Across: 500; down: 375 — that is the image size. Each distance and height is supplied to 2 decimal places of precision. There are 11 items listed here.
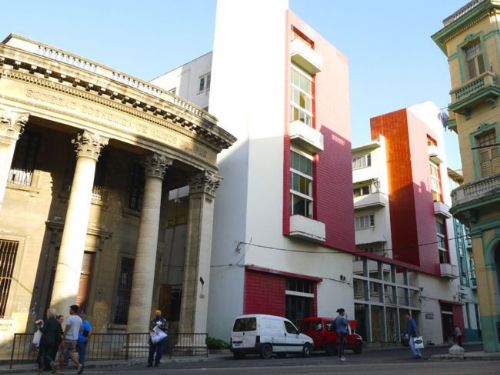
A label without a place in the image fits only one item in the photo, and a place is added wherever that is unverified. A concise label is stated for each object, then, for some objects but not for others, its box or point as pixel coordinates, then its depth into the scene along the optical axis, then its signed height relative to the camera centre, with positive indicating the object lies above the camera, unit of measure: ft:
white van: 61.26 -0.15
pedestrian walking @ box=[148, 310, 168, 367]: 47.34 -0.88
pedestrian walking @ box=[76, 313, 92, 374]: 43.11 -1.01
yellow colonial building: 67.51 +33.48
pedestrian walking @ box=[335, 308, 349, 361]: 55.98 +1.35
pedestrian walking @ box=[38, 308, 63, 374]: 39.42 -0.94
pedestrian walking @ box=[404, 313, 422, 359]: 58.80 +0.91
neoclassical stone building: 55.77 +20.27
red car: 73.36 +0.41
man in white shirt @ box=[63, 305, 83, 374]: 38.22 -0.61
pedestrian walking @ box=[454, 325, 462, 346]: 87.31 +1.51
